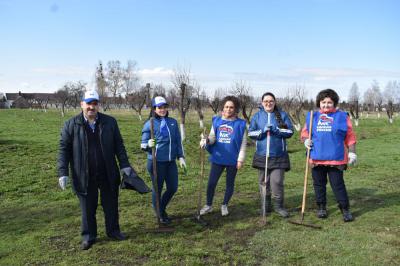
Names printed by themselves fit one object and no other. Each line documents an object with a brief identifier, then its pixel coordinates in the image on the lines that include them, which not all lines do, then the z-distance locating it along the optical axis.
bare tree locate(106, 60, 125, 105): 68.40
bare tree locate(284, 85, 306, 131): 35.36
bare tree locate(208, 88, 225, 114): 38.89
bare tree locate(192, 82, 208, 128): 27.19
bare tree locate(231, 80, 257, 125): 28.06
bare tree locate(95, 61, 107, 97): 63.86
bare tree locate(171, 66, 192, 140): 22.33
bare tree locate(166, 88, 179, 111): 32.91
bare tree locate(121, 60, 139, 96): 67.06
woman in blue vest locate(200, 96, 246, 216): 6.36
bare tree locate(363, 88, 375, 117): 99.81
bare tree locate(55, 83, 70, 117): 52.07
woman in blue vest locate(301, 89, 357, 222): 6.09
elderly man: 5.07
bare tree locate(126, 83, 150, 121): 40.70
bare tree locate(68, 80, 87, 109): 54.97
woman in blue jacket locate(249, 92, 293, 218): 6.24
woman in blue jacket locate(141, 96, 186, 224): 6.07
